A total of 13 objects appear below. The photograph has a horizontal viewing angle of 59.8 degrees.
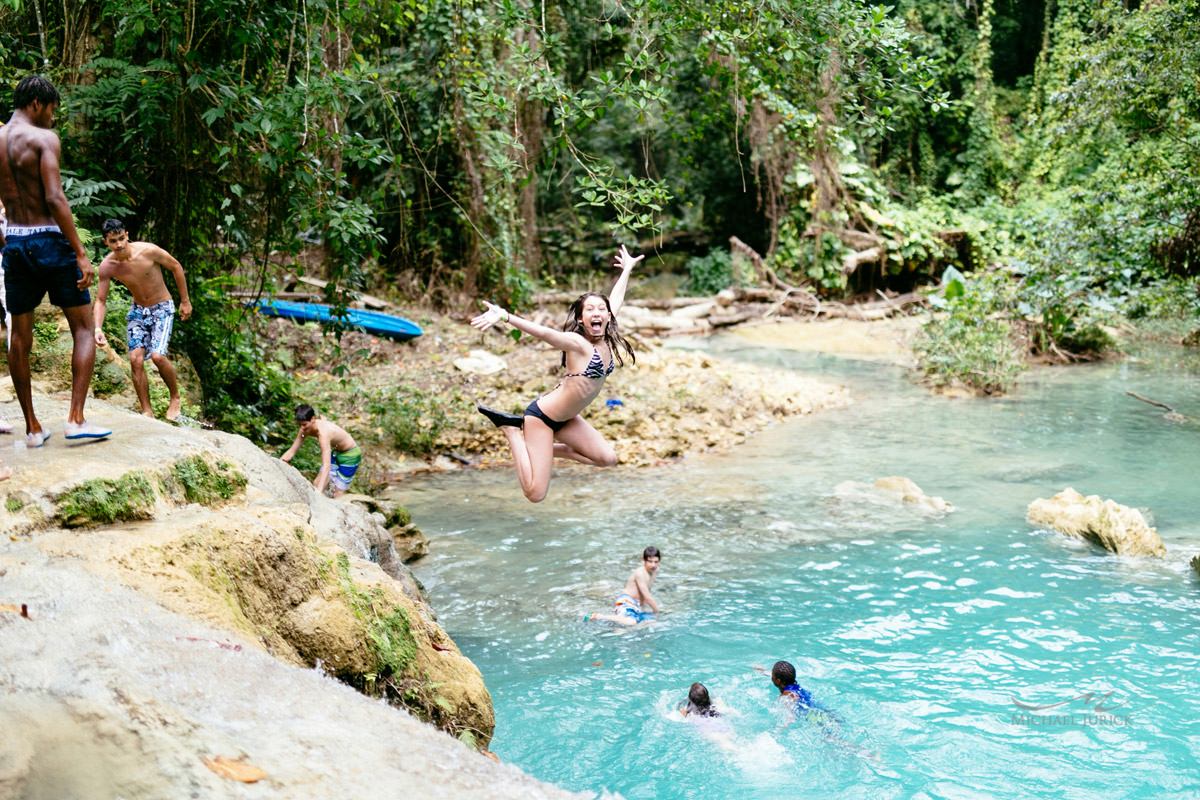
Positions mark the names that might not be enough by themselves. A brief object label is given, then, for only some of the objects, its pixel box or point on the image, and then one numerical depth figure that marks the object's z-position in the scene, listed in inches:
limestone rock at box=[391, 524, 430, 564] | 370.9
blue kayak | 668.1
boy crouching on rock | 366.0
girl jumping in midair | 231.1
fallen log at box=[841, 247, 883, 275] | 1028.5
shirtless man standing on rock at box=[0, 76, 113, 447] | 190.7
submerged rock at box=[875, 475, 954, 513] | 432.5
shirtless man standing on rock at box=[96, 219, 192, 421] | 292.3
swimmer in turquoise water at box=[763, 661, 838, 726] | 262.2
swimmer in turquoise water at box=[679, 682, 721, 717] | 260.5
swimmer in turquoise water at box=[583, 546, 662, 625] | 324.8
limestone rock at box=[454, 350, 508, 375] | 610.9
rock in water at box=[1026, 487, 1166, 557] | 369.7
